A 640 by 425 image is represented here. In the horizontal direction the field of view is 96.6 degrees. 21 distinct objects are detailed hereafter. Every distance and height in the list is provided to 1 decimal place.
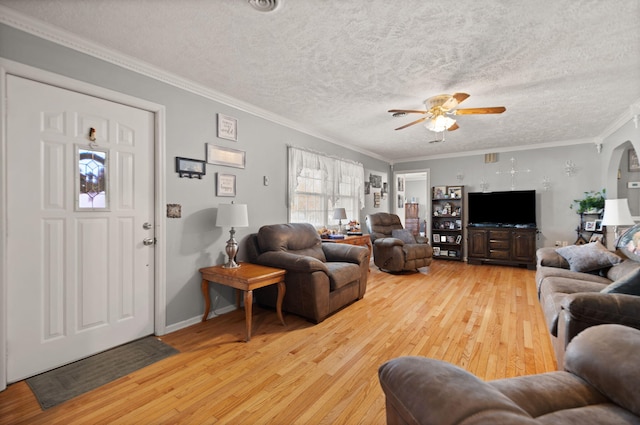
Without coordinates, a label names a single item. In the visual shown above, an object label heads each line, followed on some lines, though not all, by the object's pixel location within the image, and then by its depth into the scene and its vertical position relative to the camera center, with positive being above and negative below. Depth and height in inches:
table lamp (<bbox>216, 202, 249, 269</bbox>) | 114.7 -3.7
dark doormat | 73.0 -46.9
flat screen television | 223.5 +3.0
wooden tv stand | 217.2 -27.0
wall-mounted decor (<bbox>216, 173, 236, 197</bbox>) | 125.9 +11.5
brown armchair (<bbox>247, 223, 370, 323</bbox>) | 114.4 -25.6
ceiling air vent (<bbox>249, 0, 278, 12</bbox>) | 69.7 +51.3
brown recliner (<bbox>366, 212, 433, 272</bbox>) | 198.7 -26.2
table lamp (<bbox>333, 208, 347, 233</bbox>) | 192.7 -2.3
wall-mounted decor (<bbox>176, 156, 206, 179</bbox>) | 111.2 +17.0
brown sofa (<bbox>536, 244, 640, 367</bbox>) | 63.1 -23.1
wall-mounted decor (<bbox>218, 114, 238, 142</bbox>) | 126.5 +37.7
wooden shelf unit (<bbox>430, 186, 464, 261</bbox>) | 252.4 -10.3
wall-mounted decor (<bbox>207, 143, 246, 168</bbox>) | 122.6 +24.3
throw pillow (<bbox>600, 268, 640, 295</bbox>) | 68.0 -17.7
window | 171.0 +16.2
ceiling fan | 115.9 +43.2
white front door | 77.7 -5.1
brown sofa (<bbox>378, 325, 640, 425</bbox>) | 30.2 -22.9
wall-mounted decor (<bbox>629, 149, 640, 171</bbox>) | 188.5 +34.1
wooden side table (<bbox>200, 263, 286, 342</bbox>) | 101.0 -25.9
